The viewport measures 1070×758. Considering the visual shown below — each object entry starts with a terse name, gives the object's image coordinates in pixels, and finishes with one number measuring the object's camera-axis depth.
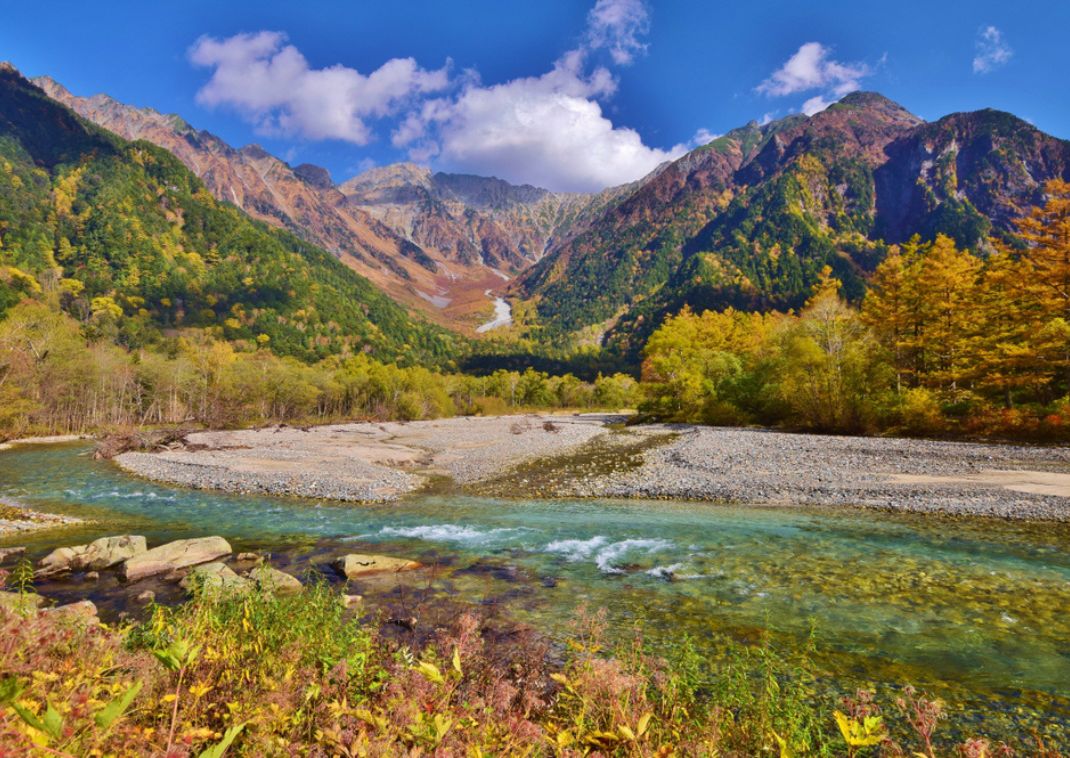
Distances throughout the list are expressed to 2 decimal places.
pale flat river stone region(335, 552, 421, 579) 12.39
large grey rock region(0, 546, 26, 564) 13.65
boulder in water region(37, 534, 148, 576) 12.65
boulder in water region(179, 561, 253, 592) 8.03
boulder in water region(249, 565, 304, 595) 9.05
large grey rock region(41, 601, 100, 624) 4.99
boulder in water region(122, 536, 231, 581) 12.34
